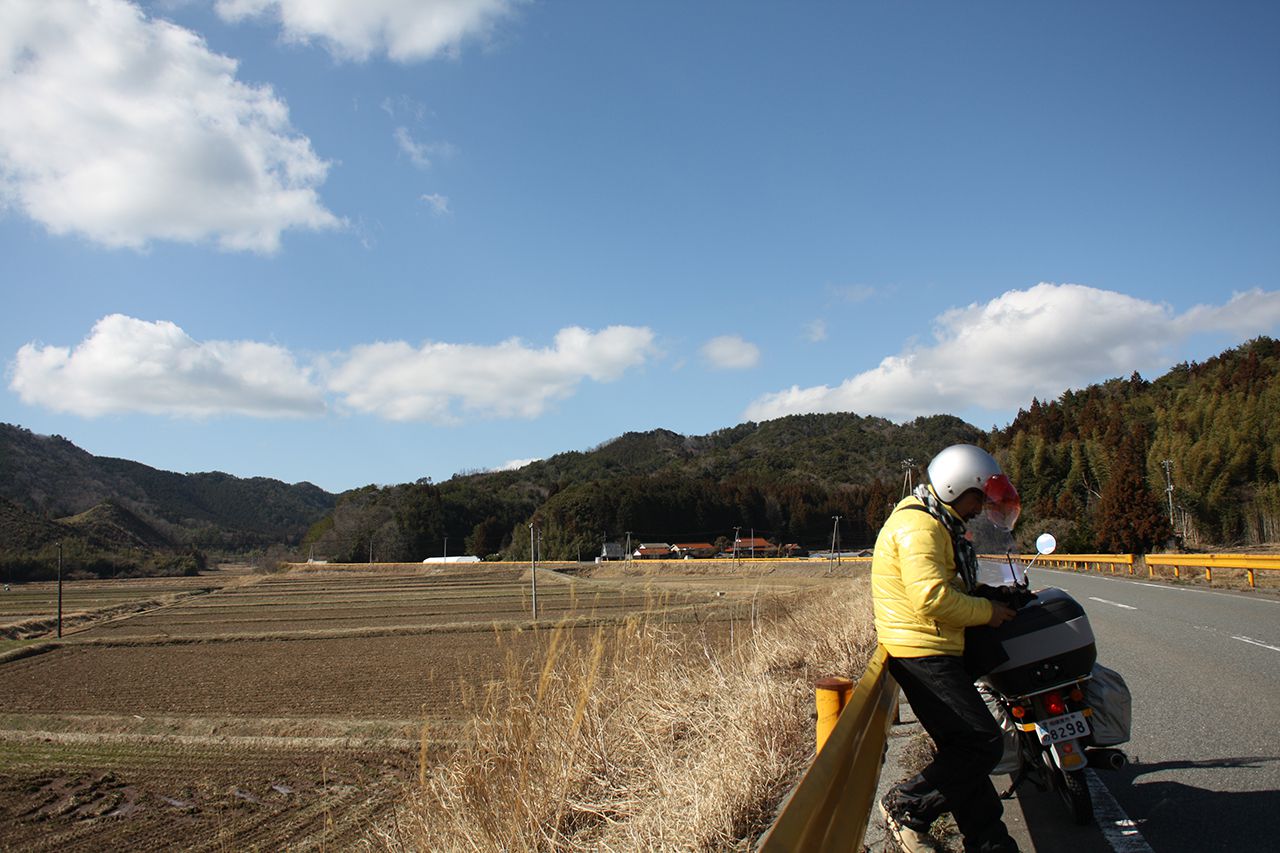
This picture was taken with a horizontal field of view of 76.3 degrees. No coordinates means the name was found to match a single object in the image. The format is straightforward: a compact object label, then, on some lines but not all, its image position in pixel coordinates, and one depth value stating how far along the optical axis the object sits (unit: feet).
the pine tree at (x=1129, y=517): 160.04
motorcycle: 12.59
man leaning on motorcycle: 11.04
